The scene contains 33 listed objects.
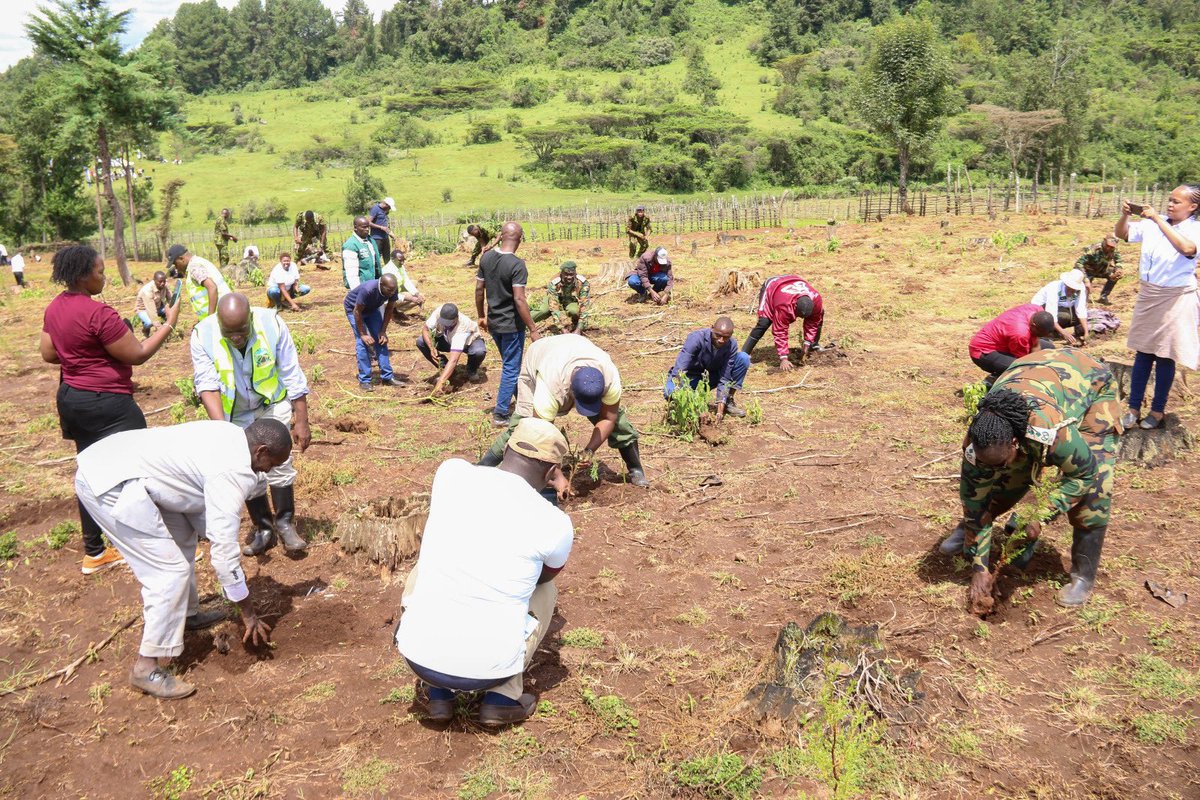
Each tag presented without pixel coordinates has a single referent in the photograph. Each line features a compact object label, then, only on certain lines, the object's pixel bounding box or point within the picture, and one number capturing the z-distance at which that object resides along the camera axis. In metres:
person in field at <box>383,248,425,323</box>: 11.16
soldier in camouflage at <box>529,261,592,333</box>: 10.77
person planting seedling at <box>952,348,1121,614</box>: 3.87
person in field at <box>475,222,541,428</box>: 7.08
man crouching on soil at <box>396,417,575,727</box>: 3.31
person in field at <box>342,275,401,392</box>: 8.92
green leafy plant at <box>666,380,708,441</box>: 7.19
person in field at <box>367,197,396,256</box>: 12.93
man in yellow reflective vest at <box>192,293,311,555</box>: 4.90
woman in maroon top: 4.60
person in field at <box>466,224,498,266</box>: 16.14
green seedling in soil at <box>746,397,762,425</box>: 7.77
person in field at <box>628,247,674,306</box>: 13.59
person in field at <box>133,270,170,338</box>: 10.48
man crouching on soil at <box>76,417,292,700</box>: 3.70
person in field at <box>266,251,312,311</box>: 13.96
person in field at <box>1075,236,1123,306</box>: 11.37
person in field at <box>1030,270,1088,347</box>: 7.51
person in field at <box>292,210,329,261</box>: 19.31
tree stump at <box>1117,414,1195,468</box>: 6.23
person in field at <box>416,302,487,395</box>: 8.78
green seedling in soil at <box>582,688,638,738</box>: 3.71
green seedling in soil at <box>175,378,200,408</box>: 7.94
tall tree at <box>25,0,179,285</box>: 20.38
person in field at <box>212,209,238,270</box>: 17.80
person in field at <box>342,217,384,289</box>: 9.79
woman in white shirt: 5.68
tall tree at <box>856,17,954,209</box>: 29.50
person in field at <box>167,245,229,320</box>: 6.02
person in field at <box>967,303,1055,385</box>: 6.09
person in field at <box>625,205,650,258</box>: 15.61
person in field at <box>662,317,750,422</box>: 7.28
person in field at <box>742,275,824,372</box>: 9.10
